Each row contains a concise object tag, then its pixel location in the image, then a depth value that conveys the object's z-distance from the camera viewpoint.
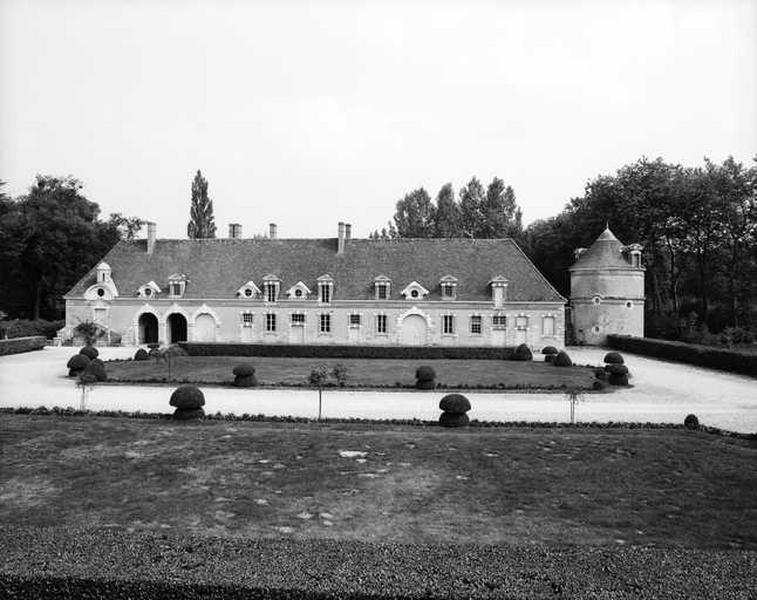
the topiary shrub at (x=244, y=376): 22.64
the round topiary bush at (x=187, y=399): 16.25
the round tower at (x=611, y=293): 43.56
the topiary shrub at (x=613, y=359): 28.17
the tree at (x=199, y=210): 59.94
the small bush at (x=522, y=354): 33.06
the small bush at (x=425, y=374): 22.31
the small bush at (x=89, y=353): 28.40
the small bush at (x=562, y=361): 30.04
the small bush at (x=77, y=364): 25.33
